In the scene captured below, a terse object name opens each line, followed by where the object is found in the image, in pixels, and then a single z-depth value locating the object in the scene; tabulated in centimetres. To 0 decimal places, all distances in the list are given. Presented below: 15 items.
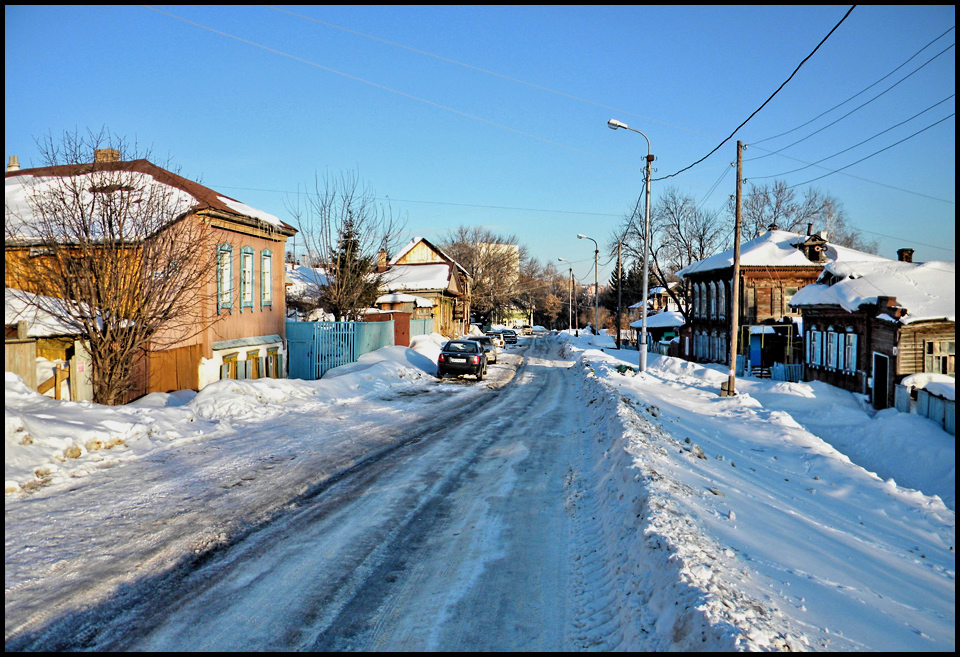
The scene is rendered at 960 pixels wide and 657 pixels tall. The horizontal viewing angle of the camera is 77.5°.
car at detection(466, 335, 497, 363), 3411
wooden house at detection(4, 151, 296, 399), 1420
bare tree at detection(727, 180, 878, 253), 5596
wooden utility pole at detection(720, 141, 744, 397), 2017
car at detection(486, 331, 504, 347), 5425
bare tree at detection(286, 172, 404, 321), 2825
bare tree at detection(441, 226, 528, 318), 7294
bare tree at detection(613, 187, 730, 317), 5306
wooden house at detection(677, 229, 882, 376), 3759
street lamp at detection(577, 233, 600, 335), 5687
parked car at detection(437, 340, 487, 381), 2533
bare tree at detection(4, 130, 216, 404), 1227
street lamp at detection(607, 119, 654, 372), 2517
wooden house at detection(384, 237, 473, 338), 4675
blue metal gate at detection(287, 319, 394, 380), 2364
